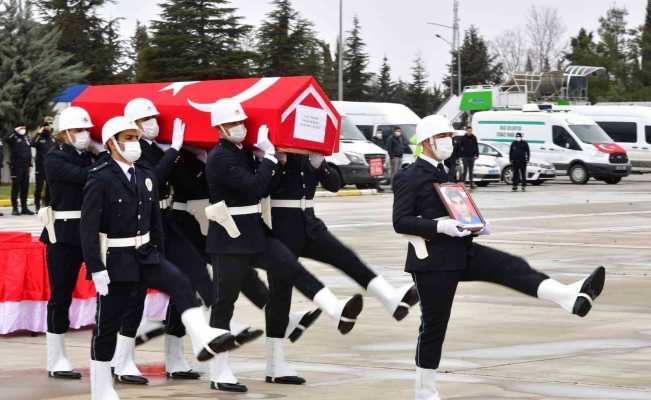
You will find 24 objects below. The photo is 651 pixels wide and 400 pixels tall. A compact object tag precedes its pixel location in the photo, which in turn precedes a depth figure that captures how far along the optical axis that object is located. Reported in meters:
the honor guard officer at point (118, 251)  8.67
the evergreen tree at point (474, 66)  108.00
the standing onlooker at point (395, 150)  39.06
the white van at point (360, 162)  37.09
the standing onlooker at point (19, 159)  28.25
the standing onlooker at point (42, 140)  25.46
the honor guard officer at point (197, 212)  10.07
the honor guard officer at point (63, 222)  9.98
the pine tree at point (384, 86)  104.44
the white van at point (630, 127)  48.88
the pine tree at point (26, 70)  43.62
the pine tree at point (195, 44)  72.69
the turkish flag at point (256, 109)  9.71
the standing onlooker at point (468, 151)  37.81
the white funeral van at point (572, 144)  43.03
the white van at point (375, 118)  43.12
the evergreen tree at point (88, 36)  67.88
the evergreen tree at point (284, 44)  78.81
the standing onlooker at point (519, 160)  38.00
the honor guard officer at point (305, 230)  9.80
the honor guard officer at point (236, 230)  9.36
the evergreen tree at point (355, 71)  95.31
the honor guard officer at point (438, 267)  8.59
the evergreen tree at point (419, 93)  102.12
